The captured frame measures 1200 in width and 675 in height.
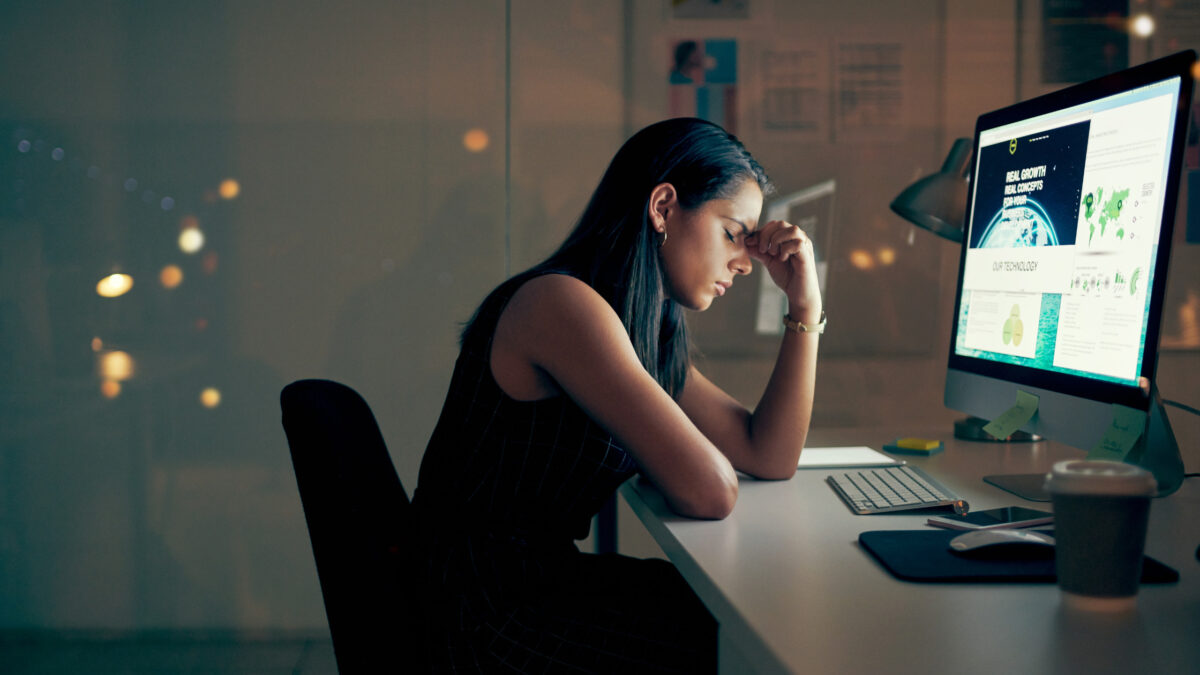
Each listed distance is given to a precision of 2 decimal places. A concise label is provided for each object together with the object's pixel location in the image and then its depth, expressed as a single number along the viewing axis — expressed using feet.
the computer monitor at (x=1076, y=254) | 3.26
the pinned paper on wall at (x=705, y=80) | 7.57
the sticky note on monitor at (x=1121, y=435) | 3.26
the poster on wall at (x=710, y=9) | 7.55
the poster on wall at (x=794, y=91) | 7.68
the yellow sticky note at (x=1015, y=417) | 3.90
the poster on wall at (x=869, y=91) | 7.72
